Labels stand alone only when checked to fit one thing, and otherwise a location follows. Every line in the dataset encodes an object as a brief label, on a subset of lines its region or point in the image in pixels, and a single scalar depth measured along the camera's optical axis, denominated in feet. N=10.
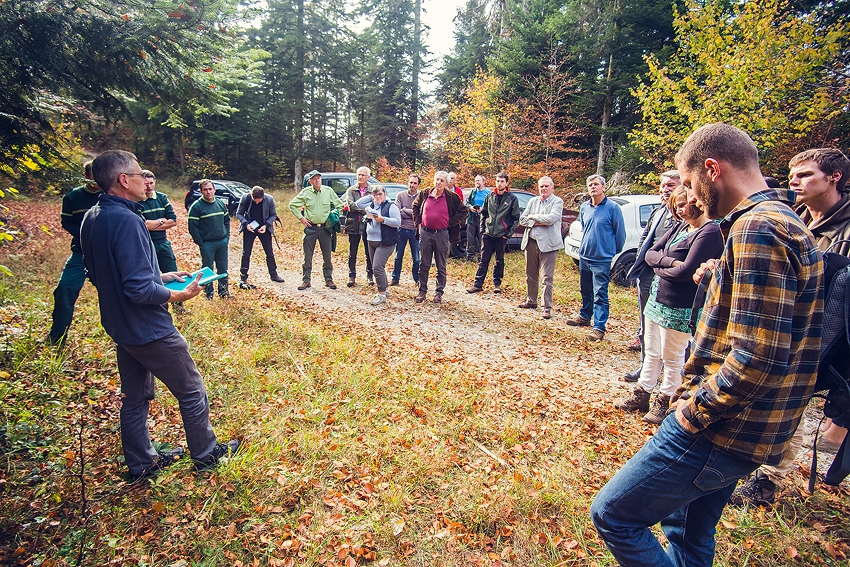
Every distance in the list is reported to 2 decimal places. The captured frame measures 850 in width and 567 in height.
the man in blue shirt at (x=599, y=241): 20.21
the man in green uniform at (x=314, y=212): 26.58
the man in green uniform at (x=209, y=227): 23.22
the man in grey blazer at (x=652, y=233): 15.30
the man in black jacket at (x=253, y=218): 26.94
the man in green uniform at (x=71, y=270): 14.64
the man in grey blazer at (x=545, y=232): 23.21
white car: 28.94
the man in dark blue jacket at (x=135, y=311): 8.72
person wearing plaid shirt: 4.81
